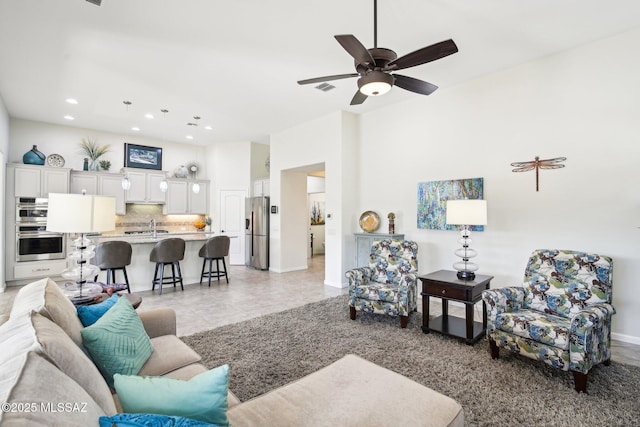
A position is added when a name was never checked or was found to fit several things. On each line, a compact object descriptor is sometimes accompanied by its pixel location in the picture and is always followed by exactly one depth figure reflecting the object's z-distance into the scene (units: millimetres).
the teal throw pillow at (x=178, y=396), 990
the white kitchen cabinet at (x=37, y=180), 5828
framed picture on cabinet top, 7484
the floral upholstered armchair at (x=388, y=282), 3583
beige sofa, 750
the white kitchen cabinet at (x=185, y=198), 7858
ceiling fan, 2359
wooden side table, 3176
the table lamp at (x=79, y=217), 2277
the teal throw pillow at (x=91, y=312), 1811
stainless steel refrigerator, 7328
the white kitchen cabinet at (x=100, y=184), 6547
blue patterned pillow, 794
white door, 8125
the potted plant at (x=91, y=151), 6941
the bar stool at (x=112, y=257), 4492
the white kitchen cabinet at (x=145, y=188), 7309
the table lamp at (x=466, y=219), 3402
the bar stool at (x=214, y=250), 5594
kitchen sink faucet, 7581
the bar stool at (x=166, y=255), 5047
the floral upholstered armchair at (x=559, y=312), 2312
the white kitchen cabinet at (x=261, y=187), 7707
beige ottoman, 1313
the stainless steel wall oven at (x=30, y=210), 5836
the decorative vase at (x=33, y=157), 6035
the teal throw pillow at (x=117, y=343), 1496
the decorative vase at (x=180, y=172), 8086
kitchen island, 5191
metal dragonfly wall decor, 3668
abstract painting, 4316
